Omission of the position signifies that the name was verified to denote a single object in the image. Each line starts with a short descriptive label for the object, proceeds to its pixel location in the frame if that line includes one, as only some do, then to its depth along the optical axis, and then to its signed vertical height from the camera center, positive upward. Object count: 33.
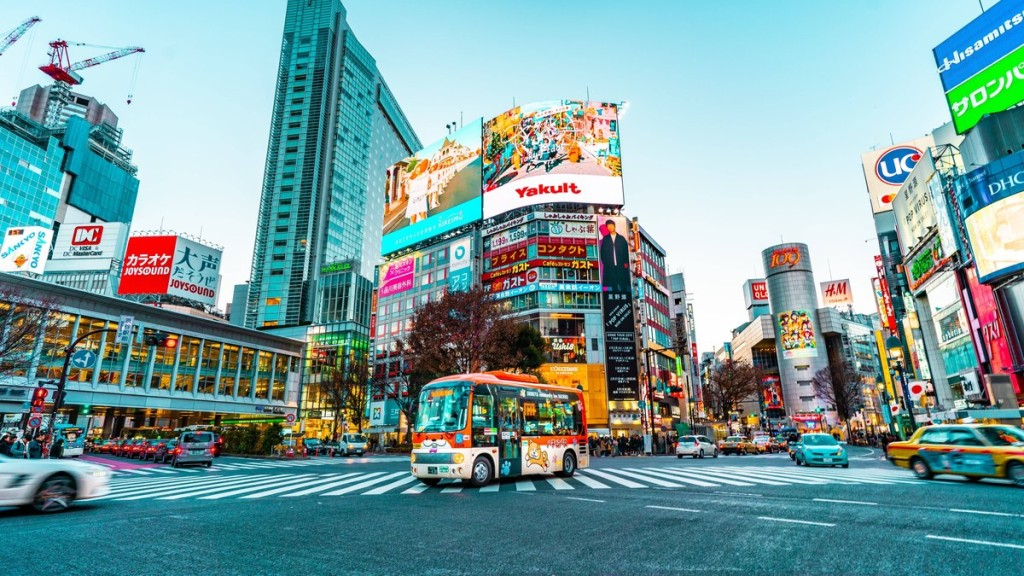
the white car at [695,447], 32.28 -1.75
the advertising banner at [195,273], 49.78 +15.23
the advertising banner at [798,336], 111.25 +18.05
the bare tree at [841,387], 70.25 +4.55
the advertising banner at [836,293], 128.24 +31.33
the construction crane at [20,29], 126.44 +97.24
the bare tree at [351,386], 56.25 +4.28
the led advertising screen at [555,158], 61.81 +32.67
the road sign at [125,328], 26.44 +5.09
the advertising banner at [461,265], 64.38 +19.97
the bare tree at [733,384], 67.81 +4.75
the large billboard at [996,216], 30.66 +12.32
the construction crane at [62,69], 124.12 +87.39
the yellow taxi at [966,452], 11.60 -0.86
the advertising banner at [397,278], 73.25 +21.01
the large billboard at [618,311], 57.16 +12.59
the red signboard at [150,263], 48.91 +15.52
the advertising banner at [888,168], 54.22 +26.58
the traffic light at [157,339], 23.75 +4.04
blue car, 20.23 -1.35
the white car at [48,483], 7.86 -0.92
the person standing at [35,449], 20.61 -0.88
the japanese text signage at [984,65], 32.69 +23.64
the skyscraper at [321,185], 98.25 +53.29
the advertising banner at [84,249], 53.50 +18.72
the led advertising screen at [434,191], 68.31 +32.69
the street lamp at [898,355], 46.84 +6.61
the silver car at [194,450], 23.06 -1.10
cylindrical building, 110.56 +20.65
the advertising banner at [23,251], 43.66 +15.08
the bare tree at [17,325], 23.12 +4.81
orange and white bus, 12.86 -0.23
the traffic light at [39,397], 21.50 +1.26
